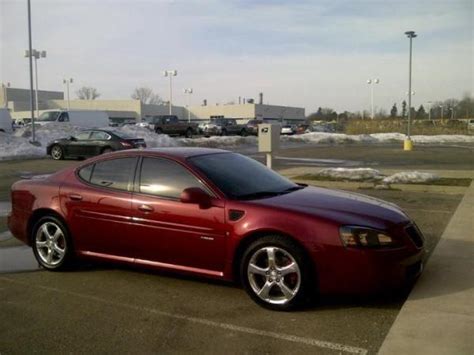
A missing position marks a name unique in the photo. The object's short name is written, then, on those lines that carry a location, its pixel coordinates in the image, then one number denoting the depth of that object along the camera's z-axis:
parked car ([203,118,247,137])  49.84
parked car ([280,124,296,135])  54.02
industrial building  112.00
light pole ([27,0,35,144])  28.33
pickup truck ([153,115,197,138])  45.53
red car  4.67
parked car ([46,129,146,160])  21.97
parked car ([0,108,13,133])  33.41
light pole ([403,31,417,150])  29.45
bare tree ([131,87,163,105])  147.75
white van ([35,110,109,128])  35.00
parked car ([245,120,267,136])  50.26
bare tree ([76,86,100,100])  142.12
